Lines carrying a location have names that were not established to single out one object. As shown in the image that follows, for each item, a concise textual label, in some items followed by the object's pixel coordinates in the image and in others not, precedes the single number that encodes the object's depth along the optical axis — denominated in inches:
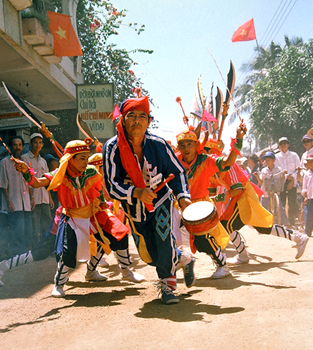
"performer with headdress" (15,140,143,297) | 193.5
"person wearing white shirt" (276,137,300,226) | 418.0
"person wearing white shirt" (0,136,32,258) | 287.6
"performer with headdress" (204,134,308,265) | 233.5
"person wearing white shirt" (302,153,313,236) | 341.1
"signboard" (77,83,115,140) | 478.3
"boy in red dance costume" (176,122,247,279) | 203.6
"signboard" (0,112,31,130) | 422.9
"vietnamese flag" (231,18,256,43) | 420.2
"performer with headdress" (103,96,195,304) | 163.2
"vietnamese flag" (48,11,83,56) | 434.9
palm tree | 1338.8
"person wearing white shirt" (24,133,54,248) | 310.4
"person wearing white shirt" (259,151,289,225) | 408.5
